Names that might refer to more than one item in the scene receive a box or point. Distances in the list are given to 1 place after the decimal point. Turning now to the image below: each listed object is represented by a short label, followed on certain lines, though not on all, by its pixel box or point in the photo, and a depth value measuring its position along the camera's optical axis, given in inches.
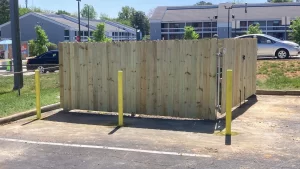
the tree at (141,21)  4916.3
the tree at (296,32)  1300.4
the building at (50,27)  2687.0
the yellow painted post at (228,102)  288.4
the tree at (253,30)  1841.3
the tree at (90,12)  6892.2
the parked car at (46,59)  1029.7
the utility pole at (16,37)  562.9
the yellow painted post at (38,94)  366.9
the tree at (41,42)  1858.8
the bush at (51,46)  2118.4
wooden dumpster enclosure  343.3
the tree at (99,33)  2236.2
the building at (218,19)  2541.8
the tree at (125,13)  6875.0
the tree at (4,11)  3934.5
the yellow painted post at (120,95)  328.5
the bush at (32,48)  2070.6
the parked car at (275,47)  836.0
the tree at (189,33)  2290.8
